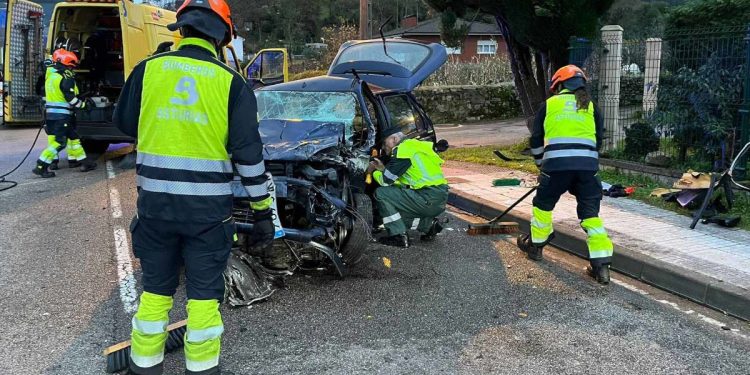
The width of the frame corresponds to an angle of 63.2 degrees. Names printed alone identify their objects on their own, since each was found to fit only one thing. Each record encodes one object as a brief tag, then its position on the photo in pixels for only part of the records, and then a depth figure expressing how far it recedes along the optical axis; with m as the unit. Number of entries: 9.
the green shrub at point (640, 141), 9.05
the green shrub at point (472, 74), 19.48
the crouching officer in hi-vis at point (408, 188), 5.62
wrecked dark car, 4.61
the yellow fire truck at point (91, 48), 10.88
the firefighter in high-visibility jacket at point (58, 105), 9.43
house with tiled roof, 38.97
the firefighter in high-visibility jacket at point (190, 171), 3.00
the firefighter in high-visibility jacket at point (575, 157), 5.14
